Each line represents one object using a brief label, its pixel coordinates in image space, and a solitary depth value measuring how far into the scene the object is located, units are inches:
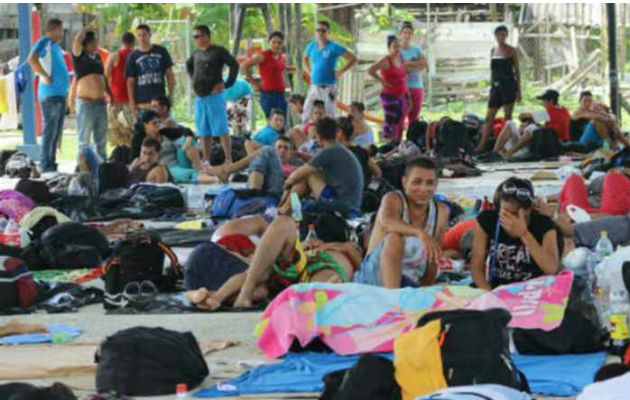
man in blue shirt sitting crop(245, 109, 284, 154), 685.3
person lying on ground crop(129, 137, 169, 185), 602.2
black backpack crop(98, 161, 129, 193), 596.1
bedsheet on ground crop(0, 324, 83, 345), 332.1
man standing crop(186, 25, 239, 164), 700.7
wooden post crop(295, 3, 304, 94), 908.6
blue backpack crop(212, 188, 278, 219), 522.6
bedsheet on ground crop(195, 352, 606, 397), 280.4
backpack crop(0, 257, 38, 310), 375.6
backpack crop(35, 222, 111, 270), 442.3
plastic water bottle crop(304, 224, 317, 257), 414.0
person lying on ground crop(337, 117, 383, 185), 585.0
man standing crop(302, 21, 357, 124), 816.9
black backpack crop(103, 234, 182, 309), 389.1
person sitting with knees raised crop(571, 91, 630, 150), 776.9
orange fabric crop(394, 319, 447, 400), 254.5
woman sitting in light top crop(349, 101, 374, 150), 759.1
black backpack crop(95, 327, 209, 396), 281.7
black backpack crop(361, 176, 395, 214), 547.5
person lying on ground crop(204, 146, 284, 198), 542.6
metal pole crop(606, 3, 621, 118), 866.8
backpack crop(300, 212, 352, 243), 419.5
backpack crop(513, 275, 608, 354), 304.5
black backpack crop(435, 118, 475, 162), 745.6
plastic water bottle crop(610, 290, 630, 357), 300.7
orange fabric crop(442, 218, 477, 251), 432.5
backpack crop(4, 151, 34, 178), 696.2
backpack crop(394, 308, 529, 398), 255.1
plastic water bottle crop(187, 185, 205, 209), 577.3
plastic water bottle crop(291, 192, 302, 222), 484.1
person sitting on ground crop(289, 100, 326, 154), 685.3
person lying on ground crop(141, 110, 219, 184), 649.0
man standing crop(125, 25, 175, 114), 740.6
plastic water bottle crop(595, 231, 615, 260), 386.3
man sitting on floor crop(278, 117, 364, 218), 507.2
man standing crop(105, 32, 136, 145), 772.0
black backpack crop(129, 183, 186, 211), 572.7
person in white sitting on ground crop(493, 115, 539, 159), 797.9
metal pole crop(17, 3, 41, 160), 844.6
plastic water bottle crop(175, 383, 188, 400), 280.1
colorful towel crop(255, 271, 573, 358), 309.7
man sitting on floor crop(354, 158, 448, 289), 351.9
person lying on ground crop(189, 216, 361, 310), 362.3
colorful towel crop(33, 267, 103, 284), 420.8
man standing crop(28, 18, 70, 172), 729.0
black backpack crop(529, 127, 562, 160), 783.1
